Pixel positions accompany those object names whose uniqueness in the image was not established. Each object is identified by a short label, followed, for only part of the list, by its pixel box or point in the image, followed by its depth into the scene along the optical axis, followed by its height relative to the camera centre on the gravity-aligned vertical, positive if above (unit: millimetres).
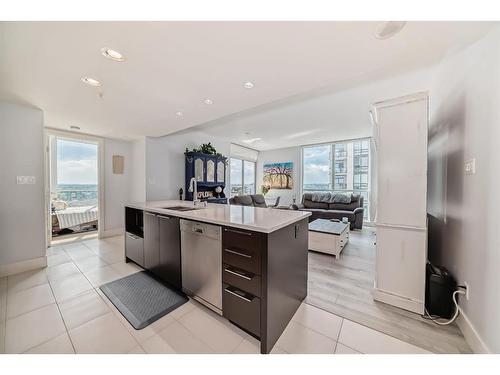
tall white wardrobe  1704 -138
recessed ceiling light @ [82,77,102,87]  1789 +1011
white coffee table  2956 -877
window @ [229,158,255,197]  6777 +324
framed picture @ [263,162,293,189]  7055 +398
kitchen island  1310 -658
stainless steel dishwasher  1581 -722
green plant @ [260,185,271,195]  7465 -162
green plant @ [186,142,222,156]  4680 +908
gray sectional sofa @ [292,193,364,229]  4902 -652
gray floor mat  1660 -1200
